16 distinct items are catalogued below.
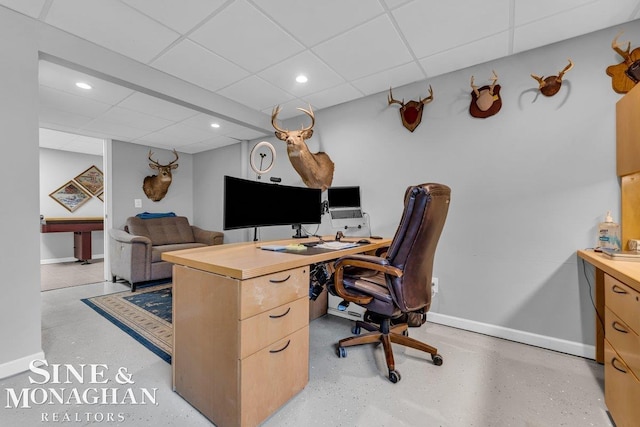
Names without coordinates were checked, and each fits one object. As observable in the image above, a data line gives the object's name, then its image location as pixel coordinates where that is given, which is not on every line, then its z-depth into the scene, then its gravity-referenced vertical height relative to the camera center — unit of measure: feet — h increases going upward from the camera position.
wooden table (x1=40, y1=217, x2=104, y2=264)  15.92 -0.94
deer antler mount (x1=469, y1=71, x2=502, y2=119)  7.36 +3.12
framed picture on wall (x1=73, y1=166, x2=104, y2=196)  18.76 +2.37
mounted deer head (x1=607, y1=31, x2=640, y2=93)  5.80 +3.16
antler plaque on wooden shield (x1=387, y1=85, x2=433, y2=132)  8.50 +3.24
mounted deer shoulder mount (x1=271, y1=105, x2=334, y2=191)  8.74 +1.84
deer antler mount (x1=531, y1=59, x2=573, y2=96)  6.61 +3.21
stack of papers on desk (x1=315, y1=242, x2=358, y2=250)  6.63 -0.86
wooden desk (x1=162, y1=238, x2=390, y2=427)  3.93 -1.95
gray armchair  11.72 -1.58
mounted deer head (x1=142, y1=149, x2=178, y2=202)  15.17 +1.80
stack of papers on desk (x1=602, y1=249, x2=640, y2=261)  4.88 -0.83
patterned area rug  7.20 -3.45
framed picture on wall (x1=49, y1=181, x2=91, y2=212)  17.80 +1.19
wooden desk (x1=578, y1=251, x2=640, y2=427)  3.51 -1.89
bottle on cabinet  5.79 -0.51
